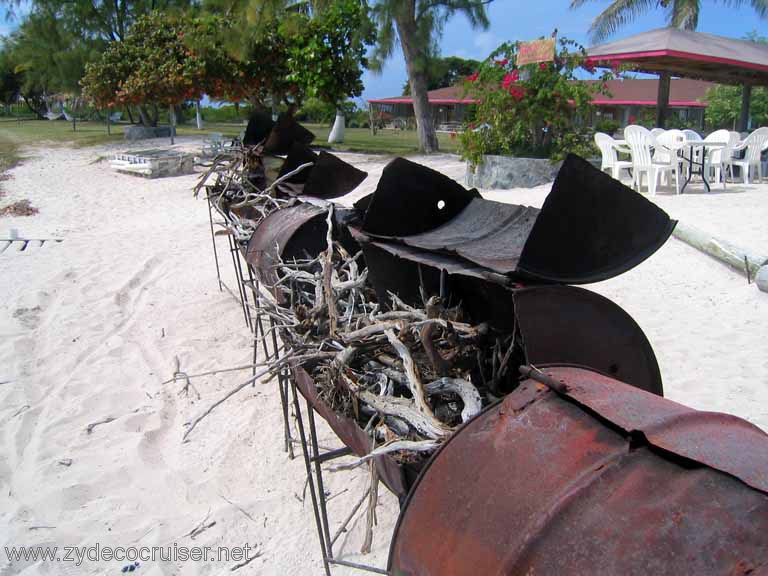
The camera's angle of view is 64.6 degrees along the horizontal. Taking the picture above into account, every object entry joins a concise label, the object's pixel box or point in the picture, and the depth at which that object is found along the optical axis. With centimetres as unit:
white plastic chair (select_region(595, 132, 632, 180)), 1030
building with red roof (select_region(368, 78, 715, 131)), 3203
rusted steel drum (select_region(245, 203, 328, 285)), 402
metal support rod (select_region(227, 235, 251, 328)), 588
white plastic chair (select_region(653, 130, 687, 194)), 958
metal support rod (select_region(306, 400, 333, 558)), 261
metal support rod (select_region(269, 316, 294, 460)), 345
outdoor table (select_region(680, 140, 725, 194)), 983
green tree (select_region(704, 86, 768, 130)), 2342
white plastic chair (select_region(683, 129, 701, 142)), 1204
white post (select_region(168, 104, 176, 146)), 2148
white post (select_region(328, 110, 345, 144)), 2355
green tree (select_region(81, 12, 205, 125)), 1816
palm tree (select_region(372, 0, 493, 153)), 1806
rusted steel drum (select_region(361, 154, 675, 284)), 208
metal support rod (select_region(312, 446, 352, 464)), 270
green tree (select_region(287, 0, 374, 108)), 1705
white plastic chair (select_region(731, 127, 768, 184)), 1039
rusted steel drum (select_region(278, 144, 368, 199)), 521
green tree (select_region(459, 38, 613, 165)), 1031
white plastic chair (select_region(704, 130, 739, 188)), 1016
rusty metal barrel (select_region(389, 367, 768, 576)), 113
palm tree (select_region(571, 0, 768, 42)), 2338
